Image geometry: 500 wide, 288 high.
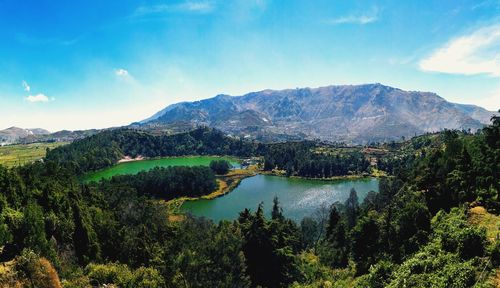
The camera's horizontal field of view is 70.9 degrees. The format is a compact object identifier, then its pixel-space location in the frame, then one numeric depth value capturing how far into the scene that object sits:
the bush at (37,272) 30.05
